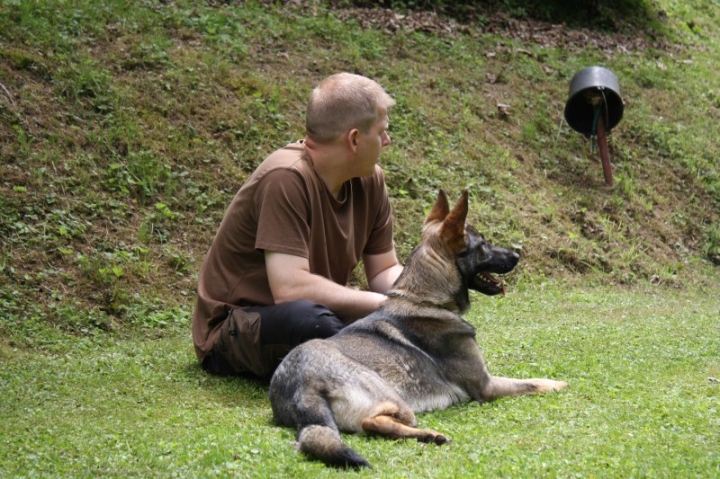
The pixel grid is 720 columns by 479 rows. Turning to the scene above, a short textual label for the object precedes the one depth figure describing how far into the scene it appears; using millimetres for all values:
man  6109
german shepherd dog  5188
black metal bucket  15391
